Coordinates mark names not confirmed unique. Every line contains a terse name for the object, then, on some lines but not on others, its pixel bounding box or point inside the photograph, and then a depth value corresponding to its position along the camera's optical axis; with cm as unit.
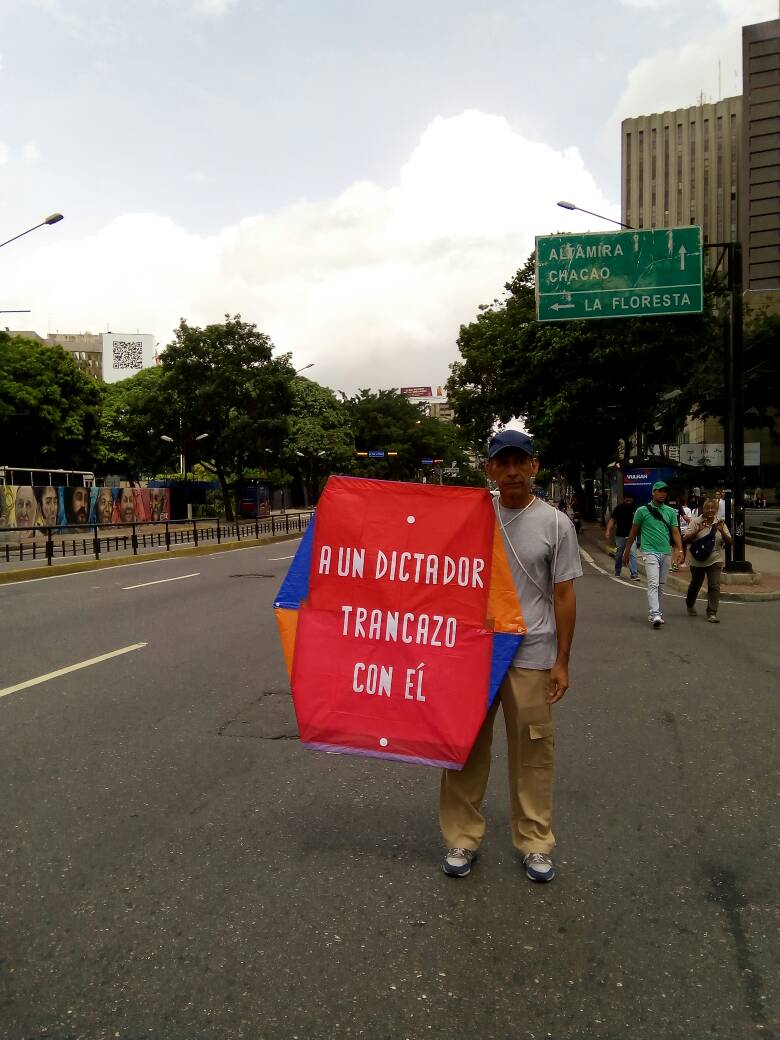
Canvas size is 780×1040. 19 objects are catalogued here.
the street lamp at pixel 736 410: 1517
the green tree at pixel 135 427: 4600
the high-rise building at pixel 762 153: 9325
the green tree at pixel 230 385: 4434
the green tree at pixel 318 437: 6619
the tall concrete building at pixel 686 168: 12706
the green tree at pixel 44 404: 4978
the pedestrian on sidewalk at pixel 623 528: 1747
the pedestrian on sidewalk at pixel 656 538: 1057
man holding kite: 352
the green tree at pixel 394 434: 9325
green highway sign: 1622
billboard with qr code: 13000
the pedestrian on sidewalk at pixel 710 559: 1096
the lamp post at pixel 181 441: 4503
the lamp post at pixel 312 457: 6631
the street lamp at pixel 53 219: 1779
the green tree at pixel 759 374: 3320
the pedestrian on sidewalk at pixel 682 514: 1719
